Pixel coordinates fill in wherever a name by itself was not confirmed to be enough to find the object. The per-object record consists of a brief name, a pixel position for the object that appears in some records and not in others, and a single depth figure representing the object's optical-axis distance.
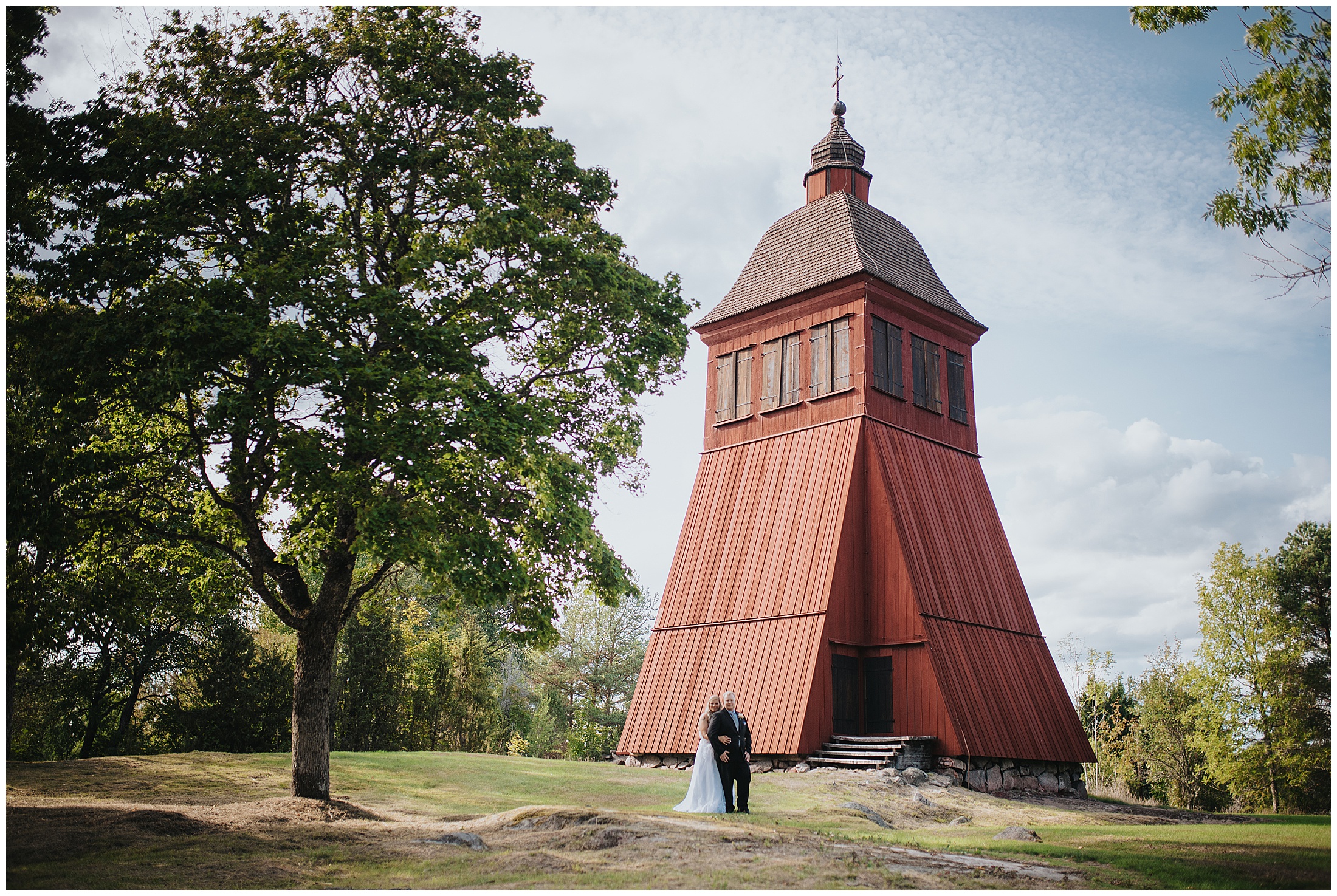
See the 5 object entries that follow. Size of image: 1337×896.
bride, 13.13
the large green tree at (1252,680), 22.11
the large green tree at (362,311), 12.03
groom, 12.95
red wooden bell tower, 20.77
